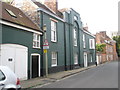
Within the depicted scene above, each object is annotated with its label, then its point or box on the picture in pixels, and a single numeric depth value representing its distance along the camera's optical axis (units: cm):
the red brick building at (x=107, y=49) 4945
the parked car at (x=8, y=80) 552
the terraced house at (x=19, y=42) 1173
